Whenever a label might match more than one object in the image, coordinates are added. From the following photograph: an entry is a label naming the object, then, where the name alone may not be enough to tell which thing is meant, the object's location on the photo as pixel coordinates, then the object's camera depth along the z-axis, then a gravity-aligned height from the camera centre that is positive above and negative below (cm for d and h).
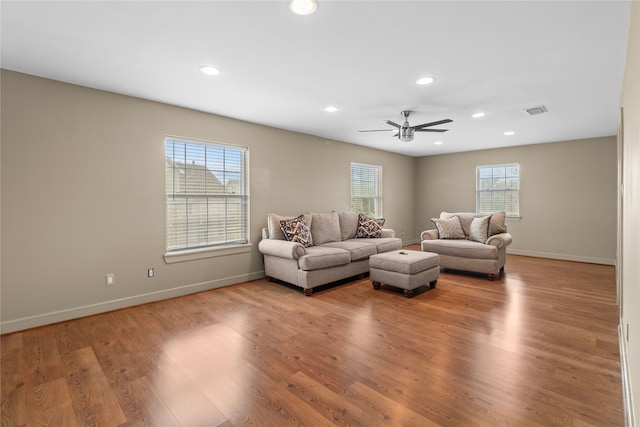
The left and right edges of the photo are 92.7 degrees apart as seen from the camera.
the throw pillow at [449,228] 555 -33
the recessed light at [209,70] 289 +137
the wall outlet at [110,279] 346 -77
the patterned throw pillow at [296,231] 459 -30
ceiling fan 417 +111
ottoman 390 -79
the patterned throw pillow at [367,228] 570 -33
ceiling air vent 409 +137
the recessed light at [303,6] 197 +134
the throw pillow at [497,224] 520 -24
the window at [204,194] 404 +24
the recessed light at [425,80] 313 +136
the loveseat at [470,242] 479 -54
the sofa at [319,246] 413 -56
